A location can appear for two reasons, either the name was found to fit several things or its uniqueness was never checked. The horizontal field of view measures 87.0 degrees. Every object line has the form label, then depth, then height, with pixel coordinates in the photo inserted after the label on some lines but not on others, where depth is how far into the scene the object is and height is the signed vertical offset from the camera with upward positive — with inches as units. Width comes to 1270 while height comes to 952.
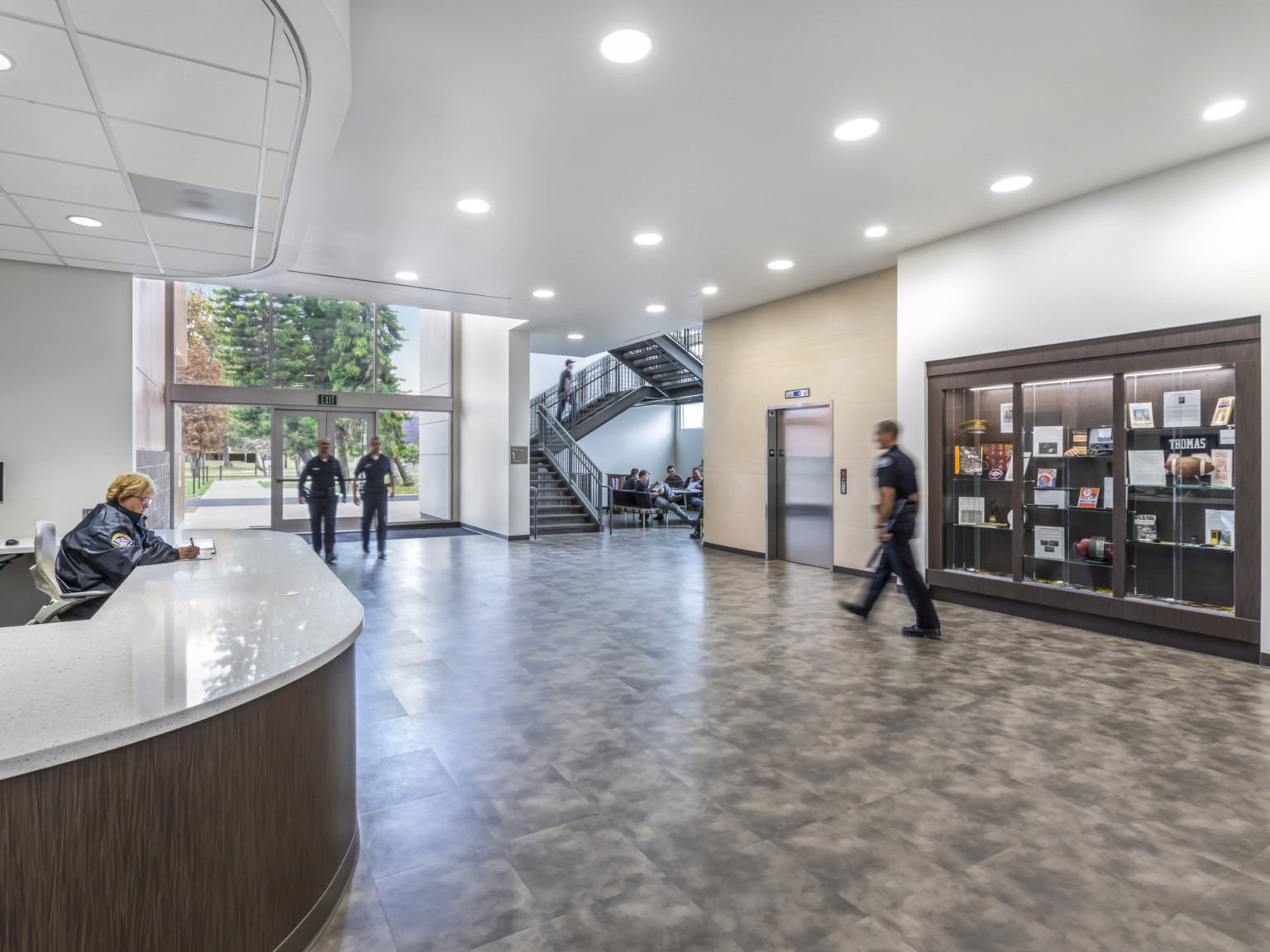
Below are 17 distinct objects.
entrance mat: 490.0 -39.7
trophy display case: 193.2 -2.0
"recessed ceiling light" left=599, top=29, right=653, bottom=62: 142.0 +94.8
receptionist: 146.9 -15.7
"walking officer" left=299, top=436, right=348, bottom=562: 362.3 -5.1
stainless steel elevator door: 347.6 -4.4
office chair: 134.6 -19.8
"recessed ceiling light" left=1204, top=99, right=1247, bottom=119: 168.2 +94.4
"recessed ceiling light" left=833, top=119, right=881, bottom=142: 179.3 +95.5
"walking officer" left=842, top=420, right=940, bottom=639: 216.5 -13.3
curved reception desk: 55.7 -28.8
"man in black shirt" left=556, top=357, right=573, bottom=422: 697.1 +94.3
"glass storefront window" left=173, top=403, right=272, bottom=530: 465.4 +11.4
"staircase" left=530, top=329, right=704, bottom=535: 540.7 +76.9
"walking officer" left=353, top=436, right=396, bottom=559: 388.8 -3.9
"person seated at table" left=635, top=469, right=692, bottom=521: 567.8 -15.0
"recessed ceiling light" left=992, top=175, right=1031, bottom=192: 211.7 +95.1
